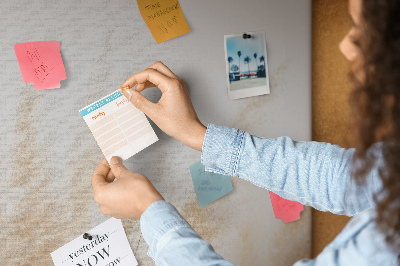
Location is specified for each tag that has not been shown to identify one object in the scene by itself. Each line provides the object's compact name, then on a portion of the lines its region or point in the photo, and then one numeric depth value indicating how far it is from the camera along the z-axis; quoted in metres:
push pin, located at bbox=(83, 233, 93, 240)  0.65
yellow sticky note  0.65
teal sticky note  0.73
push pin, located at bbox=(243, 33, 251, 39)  0.74
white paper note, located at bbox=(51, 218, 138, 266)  0.65
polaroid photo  0.74
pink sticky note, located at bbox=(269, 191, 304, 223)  0.82
